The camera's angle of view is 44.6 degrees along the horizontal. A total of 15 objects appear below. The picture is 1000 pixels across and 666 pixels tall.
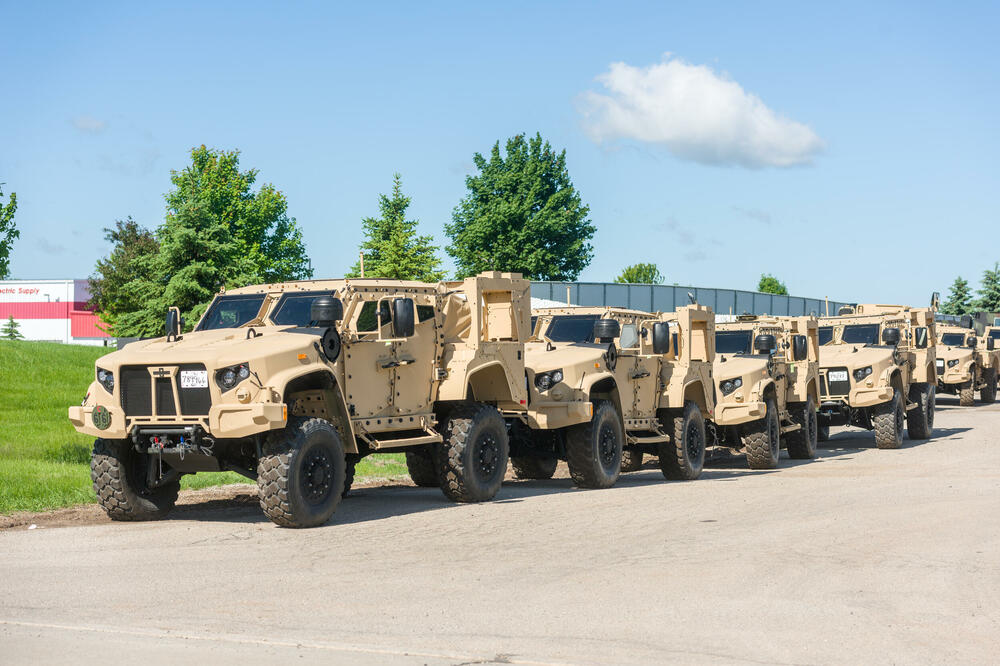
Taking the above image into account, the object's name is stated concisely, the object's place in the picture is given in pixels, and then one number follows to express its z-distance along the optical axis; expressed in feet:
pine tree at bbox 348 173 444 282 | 162.30
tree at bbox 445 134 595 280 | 215.92
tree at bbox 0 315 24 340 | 275.26
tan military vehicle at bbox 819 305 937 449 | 77.51
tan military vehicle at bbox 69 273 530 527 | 36.32
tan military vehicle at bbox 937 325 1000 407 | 120.67
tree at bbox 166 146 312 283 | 201.05
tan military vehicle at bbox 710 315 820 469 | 63.87
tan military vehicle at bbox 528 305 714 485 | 50.72
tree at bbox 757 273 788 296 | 433.07
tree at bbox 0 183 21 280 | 131.95
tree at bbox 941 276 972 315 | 250.98
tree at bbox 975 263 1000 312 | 244.63
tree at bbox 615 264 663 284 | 403.95
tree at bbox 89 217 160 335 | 214.28
